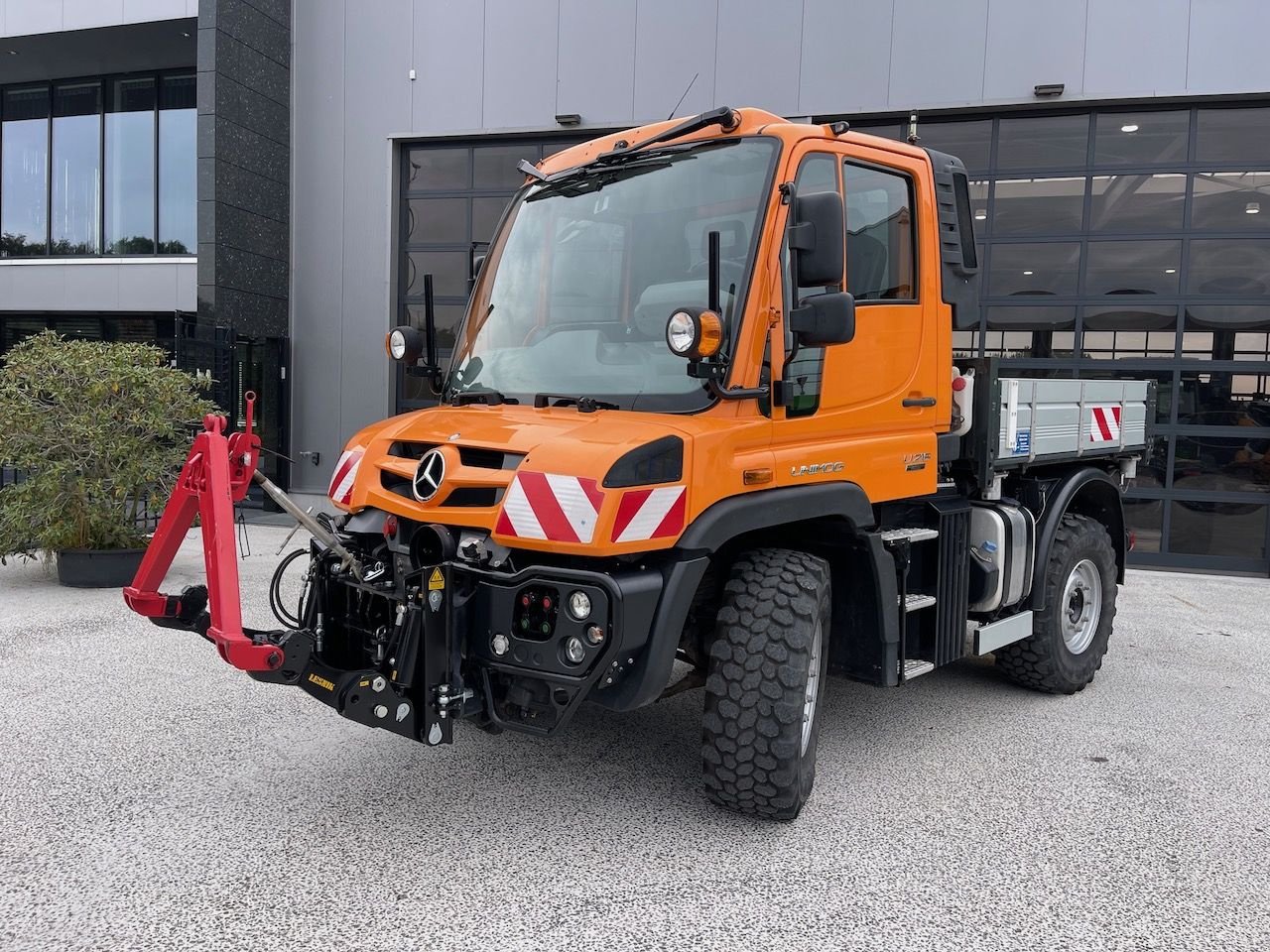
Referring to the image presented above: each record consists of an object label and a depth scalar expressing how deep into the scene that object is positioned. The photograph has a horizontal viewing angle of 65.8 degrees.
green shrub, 7.52
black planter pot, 7.75
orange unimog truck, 3.14
